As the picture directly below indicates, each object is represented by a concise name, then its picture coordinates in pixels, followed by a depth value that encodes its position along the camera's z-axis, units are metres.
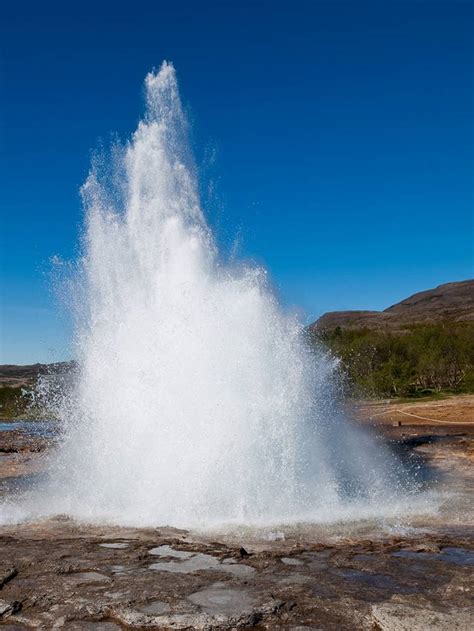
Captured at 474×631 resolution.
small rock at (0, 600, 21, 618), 6.32
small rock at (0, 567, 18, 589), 7.47
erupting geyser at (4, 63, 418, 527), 11.90
